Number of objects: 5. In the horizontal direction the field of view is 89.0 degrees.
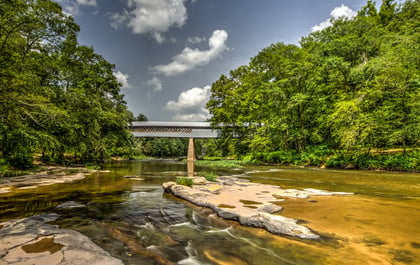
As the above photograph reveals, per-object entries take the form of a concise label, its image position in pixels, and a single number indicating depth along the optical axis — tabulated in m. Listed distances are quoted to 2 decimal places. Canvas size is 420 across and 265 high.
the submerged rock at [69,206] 5.34
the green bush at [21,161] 13.40
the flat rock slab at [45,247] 2.64
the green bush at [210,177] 9.92
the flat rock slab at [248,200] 3.91
